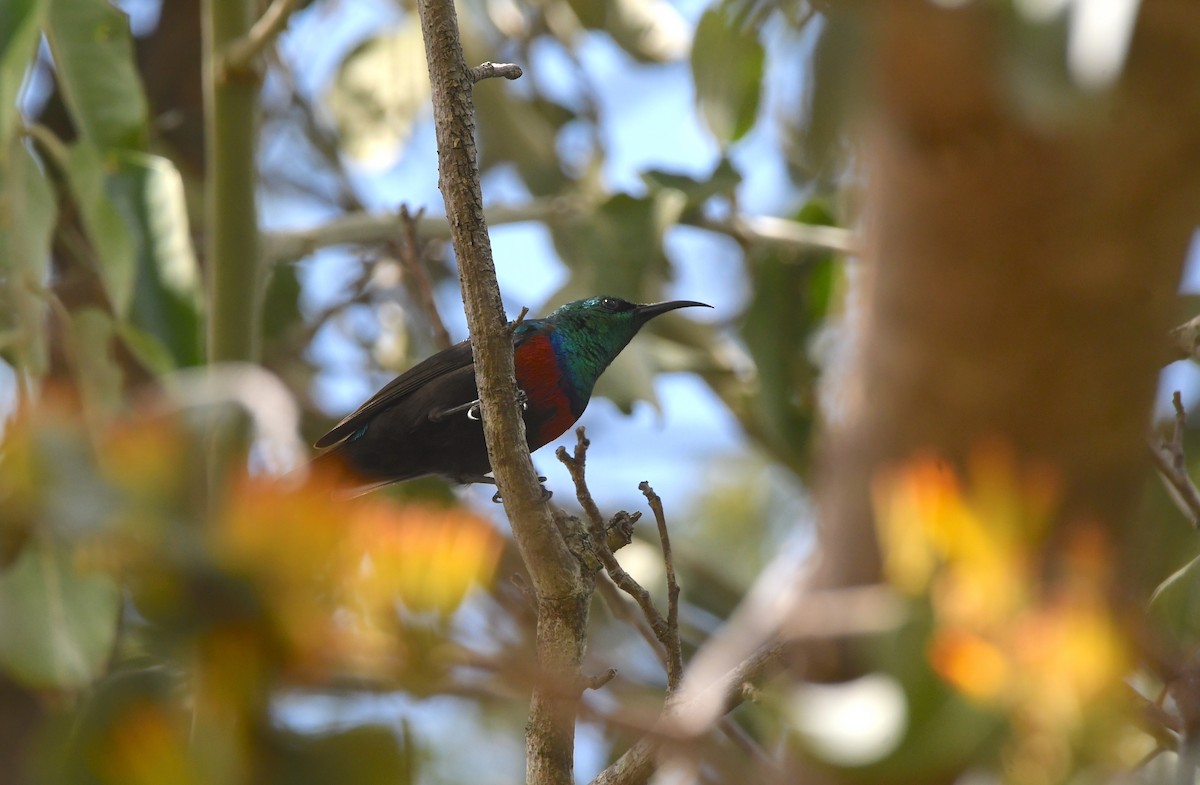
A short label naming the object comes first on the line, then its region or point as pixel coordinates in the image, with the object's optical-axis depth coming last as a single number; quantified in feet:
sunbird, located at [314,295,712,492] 28.53
